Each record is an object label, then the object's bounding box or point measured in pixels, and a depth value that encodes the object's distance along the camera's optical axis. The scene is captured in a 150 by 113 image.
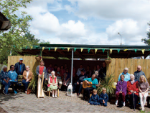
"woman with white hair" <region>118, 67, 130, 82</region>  8.02
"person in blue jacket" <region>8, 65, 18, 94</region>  9.20
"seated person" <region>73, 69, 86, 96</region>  9.29
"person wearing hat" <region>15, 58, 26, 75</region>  9.78
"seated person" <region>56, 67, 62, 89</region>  10.30
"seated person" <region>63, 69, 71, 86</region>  10.70
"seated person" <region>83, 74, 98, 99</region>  8.33
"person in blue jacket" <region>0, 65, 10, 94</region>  8.85
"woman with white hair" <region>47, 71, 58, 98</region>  8.60
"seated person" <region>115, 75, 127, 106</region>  7.38
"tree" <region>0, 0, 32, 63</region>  7.51
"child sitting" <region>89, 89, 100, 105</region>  7.43
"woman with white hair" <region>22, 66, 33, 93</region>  9.20
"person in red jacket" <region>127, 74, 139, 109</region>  7.06
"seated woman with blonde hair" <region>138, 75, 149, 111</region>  7.06
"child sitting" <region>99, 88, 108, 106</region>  7.30
